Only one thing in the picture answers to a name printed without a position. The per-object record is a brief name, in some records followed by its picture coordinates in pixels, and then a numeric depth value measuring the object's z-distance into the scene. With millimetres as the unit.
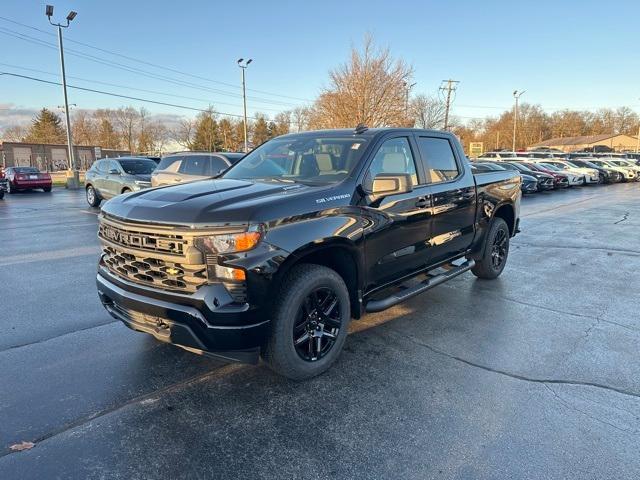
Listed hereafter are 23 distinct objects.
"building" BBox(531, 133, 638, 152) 95812
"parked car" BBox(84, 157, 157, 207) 13125
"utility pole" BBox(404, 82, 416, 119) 34344
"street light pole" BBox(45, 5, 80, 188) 22594
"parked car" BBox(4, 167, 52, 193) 22188
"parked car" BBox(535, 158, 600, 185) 26281
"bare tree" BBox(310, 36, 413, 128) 33844
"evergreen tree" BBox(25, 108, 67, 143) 83625
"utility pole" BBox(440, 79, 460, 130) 48450
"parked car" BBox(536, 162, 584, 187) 24698
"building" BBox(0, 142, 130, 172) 53031
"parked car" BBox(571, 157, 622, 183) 28731
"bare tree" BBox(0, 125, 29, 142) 85812
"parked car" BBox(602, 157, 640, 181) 32000
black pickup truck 2887
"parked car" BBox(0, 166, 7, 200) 19234
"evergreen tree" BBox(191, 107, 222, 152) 81562
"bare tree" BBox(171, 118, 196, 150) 89250
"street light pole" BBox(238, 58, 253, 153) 36697
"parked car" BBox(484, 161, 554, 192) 21766
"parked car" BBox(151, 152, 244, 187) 11142
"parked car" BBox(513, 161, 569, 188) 23656
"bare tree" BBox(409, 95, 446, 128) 44344
